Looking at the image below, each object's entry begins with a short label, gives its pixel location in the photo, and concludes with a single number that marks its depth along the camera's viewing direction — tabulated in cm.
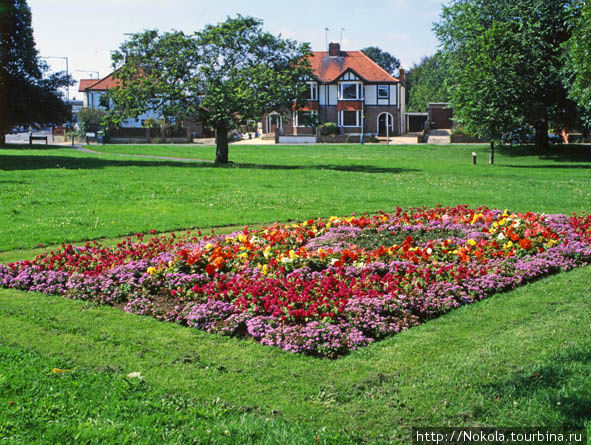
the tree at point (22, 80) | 3136
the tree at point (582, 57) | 2984
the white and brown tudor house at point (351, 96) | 7169
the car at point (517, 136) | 3966
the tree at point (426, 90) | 9131
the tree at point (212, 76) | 2981
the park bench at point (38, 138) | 5567
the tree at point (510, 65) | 3638
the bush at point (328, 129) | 6649
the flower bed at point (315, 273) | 672
